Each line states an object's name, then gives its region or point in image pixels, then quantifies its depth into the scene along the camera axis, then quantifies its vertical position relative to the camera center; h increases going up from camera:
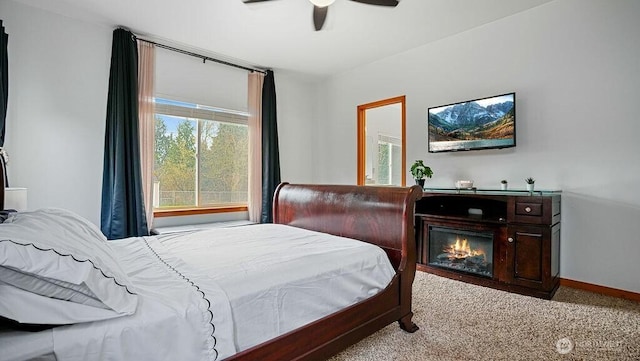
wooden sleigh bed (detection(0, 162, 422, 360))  1.36 -0.40
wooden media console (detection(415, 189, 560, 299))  2.63 -0.56
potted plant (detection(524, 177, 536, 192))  2.90 -0.03
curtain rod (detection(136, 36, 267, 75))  3.80 +1.69
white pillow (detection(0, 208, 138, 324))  0.85 -0.28
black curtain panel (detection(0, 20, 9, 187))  2.58 +0.90
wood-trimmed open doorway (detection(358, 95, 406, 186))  4.82 +0.63
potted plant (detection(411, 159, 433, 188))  3.61 +0.10
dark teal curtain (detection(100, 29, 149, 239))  3.33 +0.33
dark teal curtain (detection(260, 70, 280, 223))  4.70 +0.51
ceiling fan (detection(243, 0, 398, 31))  2.54 +1.54
